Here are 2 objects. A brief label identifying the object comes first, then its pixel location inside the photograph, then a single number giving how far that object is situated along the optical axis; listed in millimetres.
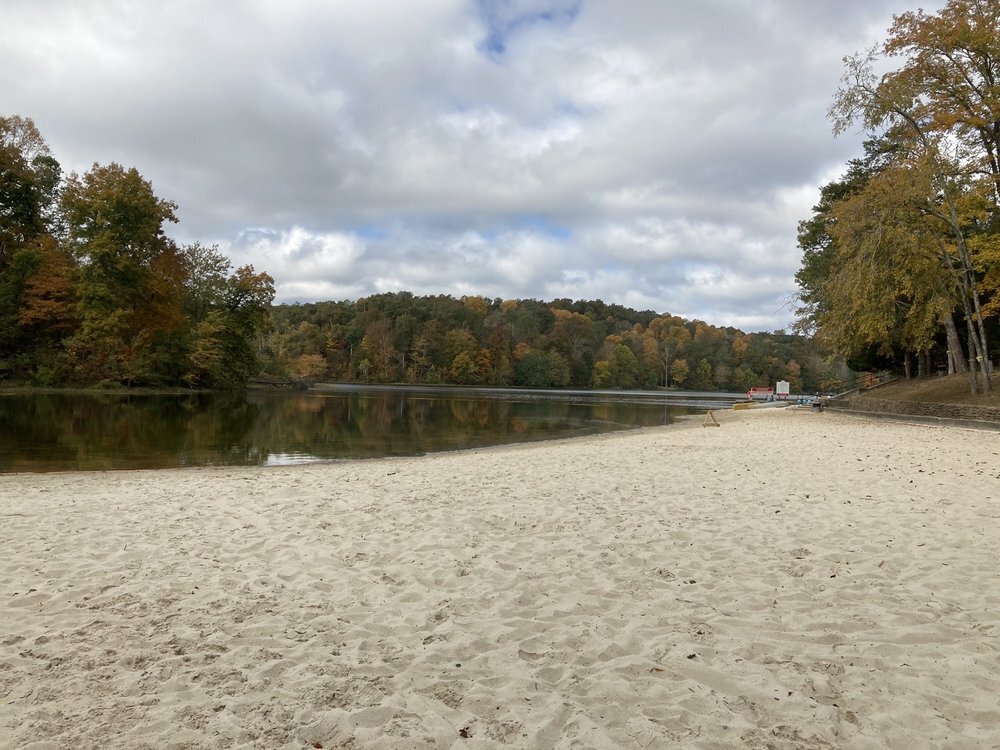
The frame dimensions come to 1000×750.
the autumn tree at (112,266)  37750
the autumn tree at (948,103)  20156
